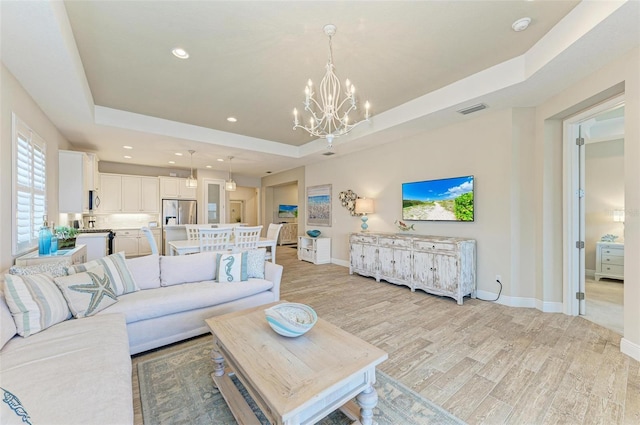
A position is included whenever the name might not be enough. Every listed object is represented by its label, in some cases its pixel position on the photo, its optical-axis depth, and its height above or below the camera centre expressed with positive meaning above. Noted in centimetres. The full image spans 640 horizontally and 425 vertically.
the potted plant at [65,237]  337 -32
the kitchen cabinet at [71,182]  419 +49
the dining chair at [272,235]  497 -45
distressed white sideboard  369 -76
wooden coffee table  125 -83
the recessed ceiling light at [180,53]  263 +162
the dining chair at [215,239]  409 -42
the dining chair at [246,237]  430 -41
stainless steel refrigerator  732 +2
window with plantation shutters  261 +29
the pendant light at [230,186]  617 +62
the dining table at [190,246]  405 -54
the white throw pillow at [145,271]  275 -62
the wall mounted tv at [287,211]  1039 +8
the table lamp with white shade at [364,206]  535 +15
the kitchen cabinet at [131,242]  661 -76
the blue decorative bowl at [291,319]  172 -73
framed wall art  669 +21
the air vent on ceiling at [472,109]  343 +140
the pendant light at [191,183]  541 +61
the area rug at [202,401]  163 -126
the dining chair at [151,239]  382 -39
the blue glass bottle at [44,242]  286 -33
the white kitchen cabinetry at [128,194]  659 +47
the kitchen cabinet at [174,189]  728 +66
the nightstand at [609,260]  446 -79
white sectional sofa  112 -81
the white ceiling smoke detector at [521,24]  227 +165
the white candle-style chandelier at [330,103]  236 +161
